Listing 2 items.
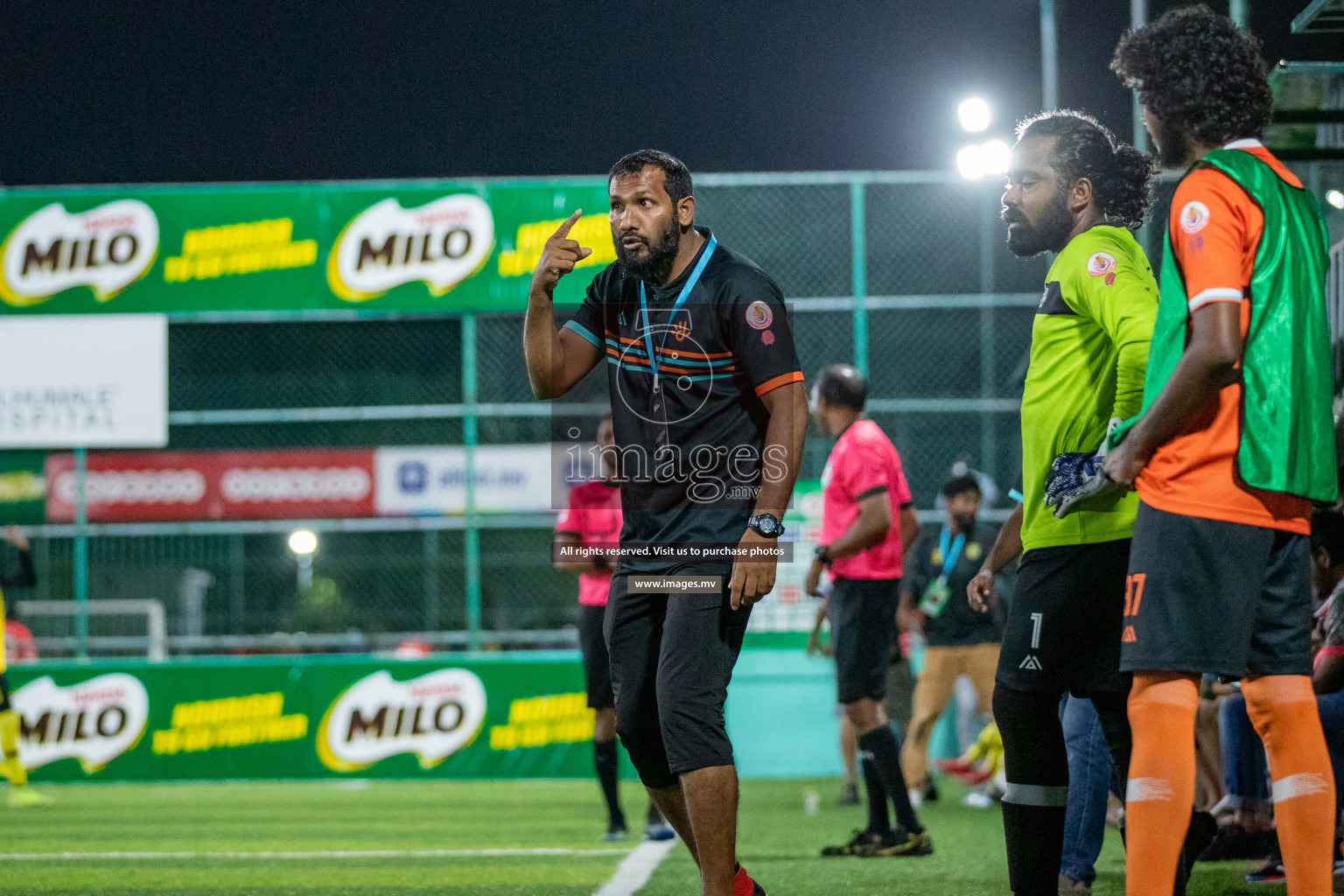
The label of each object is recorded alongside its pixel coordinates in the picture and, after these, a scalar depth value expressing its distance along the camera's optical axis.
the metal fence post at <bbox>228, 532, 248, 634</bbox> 18.49
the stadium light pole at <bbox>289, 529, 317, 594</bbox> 32.02
